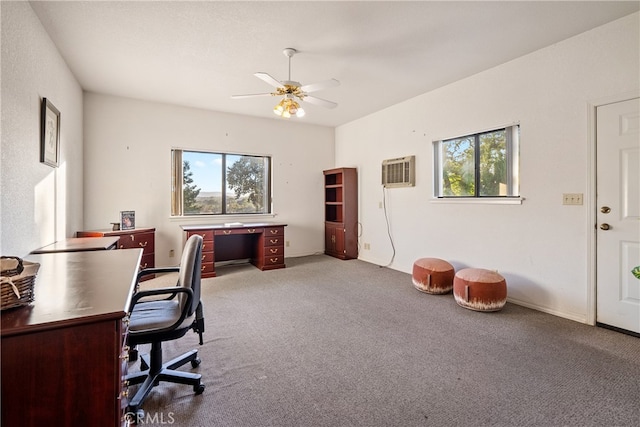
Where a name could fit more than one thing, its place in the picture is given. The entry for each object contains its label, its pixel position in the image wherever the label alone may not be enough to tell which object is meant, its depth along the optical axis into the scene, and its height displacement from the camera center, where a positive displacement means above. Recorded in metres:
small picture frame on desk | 4.24 -0.12
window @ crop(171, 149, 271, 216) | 4.98 +0.53
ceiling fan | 2.94 +1.29
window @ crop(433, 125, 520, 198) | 3.51 +0.62
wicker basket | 1.00 -0.25
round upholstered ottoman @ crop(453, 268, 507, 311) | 2.99 -0.83
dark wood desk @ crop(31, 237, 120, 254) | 2.52 -0.31
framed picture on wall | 2.60 +0.75
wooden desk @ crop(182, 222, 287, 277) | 4.48 -0.56
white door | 2.51 -0.03
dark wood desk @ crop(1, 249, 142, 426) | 0.89 -0.48
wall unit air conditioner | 4.58 +0.65
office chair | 1.58 -0.63
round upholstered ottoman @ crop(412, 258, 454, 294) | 3.59 -0.82
